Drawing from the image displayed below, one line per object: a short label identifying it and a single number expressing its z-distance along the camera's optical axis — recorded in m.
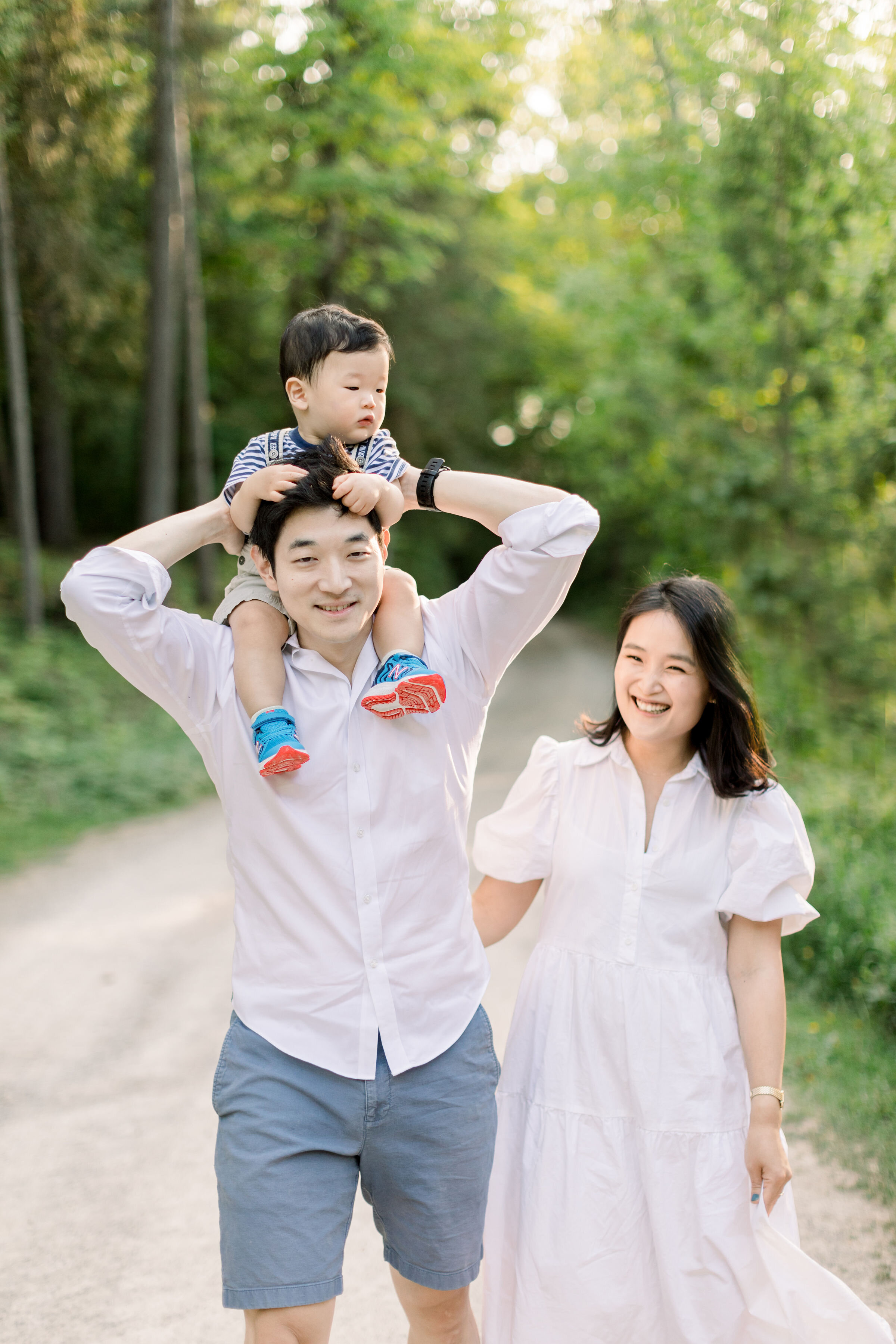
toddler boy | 2.05
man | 1.96
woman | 2.33
